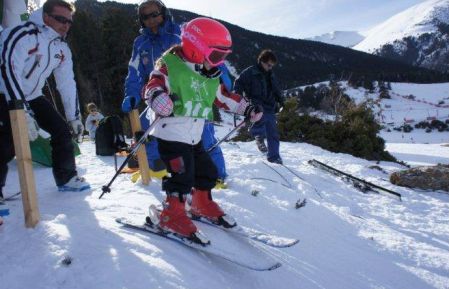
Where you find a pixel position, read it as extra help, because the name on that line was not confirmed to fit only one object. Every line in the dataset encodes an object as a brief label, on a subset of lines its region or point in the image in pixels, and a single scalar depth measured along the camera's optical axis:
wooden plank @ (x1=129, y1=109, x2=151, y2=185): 5.03
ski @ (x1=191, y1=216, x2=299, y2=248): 3.40
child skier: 3.43
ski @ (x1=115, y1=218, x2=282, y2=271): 3.11
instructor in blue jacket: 4.95
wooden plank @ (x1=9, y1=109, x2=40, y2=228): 3.16
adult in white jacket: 3.43
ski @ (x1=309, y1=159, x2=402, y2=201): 7.04
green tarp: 7.21
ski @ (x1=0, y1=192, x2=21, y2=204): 4.33
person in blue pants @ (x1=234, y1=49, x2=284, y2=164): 8.06
